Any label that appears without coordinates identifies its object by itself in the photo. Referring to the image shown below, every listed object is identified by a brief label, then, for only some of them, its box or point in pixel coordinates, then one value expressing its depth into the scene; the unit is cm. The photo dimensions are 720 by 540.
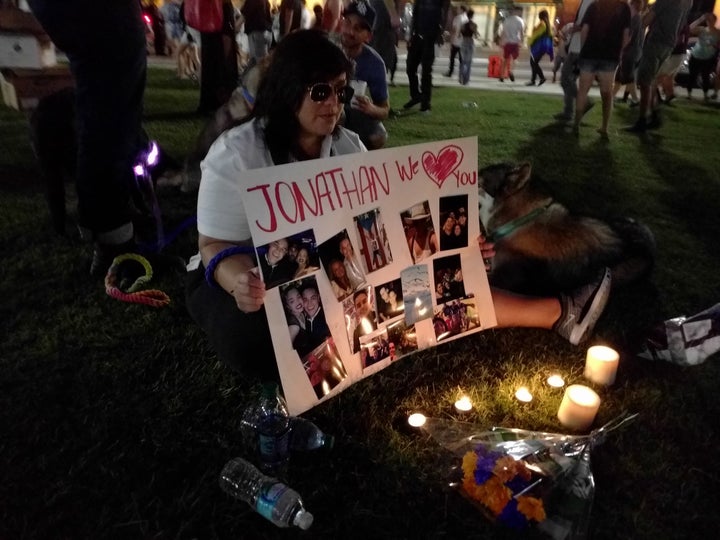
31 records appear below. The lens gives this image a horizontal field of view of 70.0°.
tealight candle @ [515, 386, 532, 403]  204
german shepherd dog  262
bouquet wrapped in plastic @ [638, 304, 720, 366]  228
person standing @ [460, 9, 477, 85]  1185
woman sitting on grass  168
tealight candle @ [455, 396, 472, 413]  196
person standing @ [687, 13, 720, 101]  1082
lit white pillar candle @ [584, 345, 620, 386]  213
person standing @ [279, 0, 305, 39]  786
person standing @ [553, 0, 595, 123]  716
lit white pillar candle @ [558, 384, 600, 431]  189
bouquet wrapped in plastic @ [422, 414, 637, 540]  150
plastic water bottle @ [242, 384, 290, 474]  166
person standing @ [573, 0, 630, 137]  599
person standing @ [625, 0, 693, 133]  628
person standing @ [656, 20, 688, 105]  816
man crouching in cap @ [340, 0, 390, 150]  360
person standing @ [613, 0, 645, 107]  751
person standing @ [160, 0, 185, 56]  1279
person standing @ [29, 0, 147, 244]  218
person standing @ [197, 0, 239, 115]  619
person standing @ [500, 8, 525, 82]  1327
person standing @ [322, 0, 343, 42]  640
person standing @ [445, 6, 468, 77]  1327
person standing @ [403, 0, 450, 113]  740
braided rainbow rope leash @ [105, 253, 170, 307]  248
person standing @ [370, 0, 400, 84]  792
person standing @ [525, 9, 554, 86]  1247
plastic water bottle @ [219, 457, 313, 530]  148
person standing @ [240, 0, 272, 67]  776
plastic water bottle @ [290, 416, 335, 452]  175
